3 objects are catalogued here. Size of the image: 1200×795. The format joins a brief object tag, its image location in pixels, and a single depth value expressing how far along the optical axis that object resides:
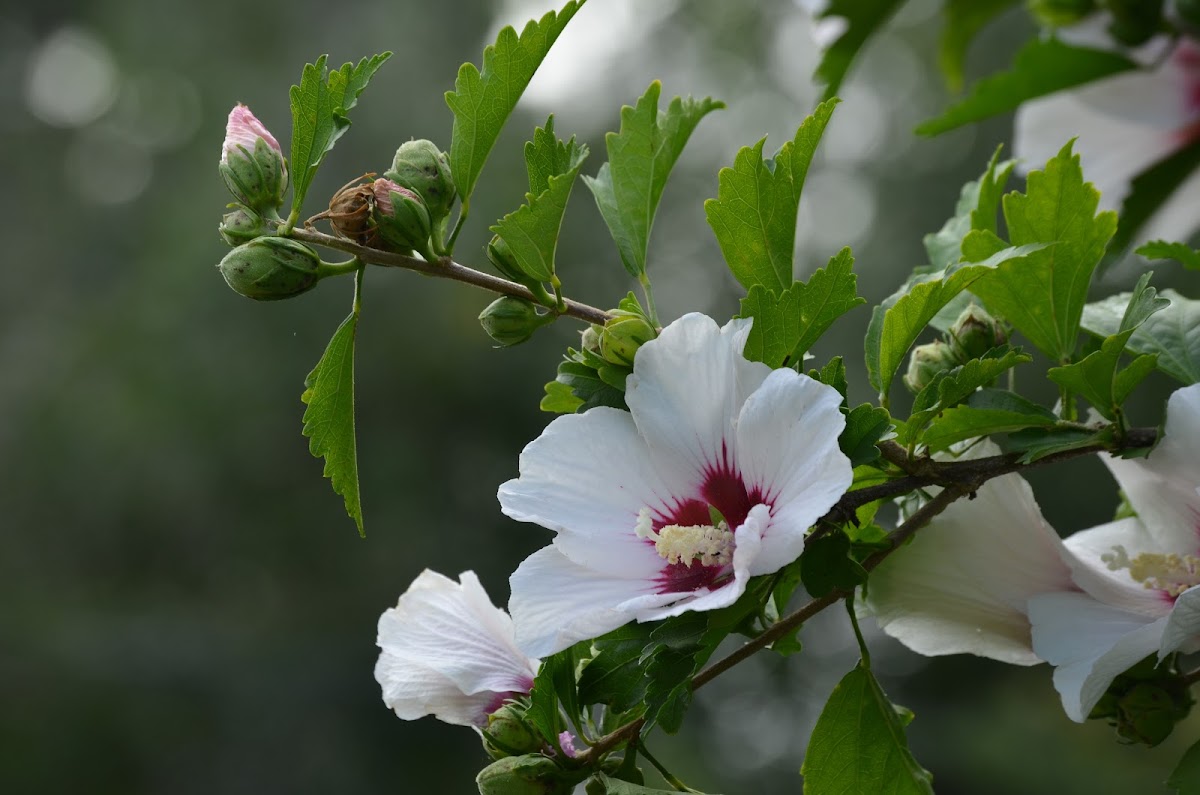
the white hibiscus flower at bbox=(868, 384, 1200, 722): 1.44
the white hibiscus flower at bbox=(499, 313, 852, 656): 1.38
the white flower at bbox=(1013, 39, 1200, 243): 1.66
